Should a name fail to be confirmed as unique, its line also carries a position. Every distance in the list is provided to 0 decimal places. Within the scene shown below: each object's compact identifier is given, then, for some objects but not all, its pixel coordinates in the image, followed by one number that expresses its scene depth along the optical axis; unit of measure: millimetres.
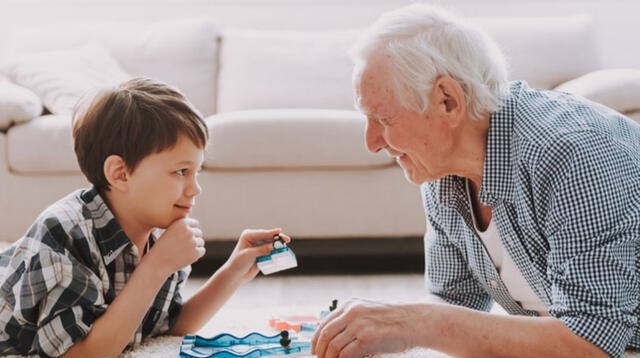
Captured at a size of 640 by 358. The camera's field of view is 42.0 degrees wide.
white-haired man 1158
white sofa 2568
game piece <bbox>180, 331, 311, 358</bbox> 1437
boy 1344
